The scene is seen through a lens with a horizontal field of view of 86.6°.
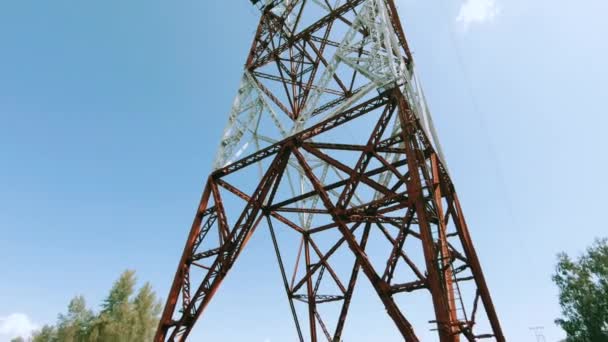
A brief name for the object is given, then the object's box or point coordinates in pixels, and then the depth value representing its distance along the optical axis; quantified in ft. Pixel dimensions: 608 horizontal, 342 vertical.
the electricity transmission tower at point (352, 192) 22.98
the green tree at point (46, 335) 87.78
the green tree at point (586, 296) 77.92
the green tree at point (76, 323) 82.07
